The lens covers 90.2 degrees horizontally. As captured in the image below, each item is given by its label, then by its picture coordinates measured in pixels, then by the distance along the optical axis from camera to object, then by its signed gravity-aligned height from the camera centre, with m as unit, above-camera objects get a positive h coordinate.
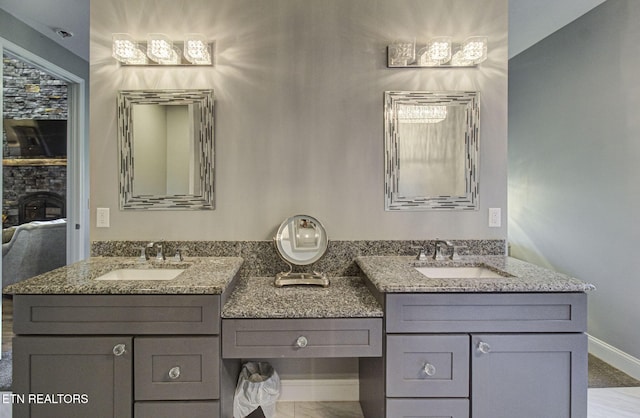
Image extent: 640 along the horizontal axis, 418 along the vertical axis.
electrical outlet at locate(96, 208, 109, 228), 1.91 -0.09
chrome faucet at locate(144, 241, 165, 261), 1.80 -0.29
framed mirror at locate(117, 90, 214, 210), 1.89 +0.32
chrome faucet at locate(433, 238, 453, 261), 1.83 -0.26
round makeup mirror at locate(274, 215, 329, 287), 1.83 -0.22
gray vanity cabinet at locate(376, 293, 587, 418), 1.34 -0.64
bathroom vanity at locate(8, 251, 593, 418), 1.30 -0.58
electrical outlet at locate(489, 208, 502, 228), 1.95 -0.08
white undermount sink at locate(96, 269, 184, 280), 1.68 -0.38
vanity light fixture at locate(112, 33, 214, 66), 1.82 +0.88
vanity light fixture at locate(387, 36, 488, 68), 1.85 +0.89
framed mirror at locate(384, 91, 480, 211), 1.92 +0.33
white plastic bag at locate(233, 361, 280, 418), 1.68 -1.02
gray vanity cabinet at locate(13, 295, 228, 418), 1.30 -0.62
